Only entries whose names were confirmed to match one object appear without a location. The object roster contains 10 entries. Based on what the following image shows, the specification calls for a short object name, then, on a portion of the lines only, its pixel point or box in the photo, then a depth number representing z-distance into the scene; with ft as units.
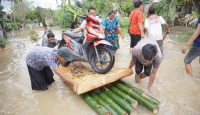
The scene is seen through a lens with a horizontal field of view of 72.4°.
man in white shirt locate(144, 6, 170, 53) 11.76
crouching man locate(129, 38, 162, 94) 5.94
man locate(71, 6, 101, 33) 12.09
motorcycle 9.10
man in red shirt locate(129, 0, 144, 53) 12.16
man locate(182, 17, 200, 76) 9.00
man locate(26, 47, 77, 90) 7.60
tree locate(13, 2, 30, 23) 85.71
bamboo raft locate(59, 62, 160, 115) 6.69
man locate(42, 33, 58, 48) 11.69
